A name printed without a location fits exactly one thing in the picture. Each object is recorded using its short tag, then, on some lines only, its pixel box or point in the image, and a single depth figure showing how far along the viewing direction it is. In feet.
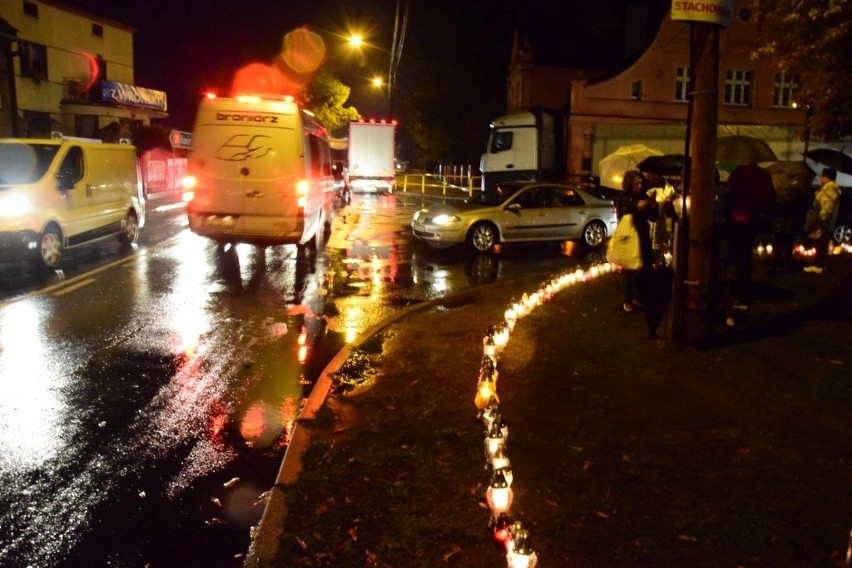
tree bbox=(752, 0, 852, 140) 34.35
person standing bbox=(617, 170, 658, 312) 28.37
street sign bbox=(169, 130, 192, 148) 127.85
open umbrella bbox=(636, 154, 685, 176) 62.64
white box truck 116.26
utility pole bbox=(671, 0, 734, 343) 23.91
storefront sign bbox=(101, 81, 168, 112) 126.31
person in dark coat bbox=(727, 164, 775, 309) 32.40
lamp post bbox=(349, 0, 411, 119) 97.14
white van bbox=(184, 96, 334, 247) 41.96
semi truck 89.20
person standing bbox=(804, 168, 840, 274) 41.83
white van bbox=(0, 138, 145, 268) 40.04
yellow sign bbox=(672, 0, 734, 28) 23.12
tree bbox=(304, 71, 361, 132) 145.69
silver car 52.90
